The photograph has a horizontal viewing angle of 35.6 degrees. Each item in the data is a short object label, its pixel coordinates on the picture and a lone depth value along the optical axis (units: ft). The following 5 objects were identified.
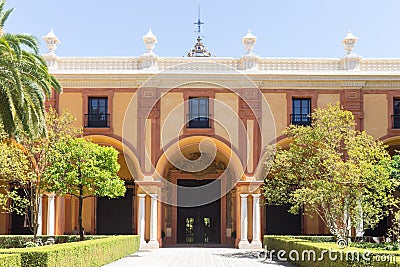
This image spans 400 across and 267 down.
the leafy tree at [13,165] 76.28
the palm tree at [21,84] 57.26
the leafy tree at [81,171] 75.92
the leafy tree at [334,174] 69.21
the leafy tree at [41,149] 77.10
